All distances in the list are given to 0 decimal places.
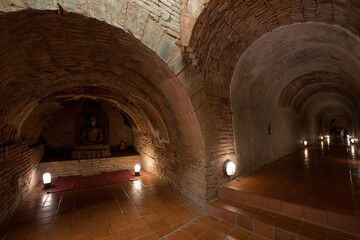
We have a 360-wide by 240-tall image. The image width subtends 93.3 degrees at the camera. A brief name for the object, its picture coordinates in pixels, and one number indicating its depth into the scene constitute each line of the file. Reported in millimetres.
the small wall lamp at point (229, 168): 4406
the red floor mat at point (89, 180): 5746
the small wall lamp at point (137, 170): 6905
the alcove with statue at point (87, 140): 7270
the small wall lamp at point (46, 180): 5629
